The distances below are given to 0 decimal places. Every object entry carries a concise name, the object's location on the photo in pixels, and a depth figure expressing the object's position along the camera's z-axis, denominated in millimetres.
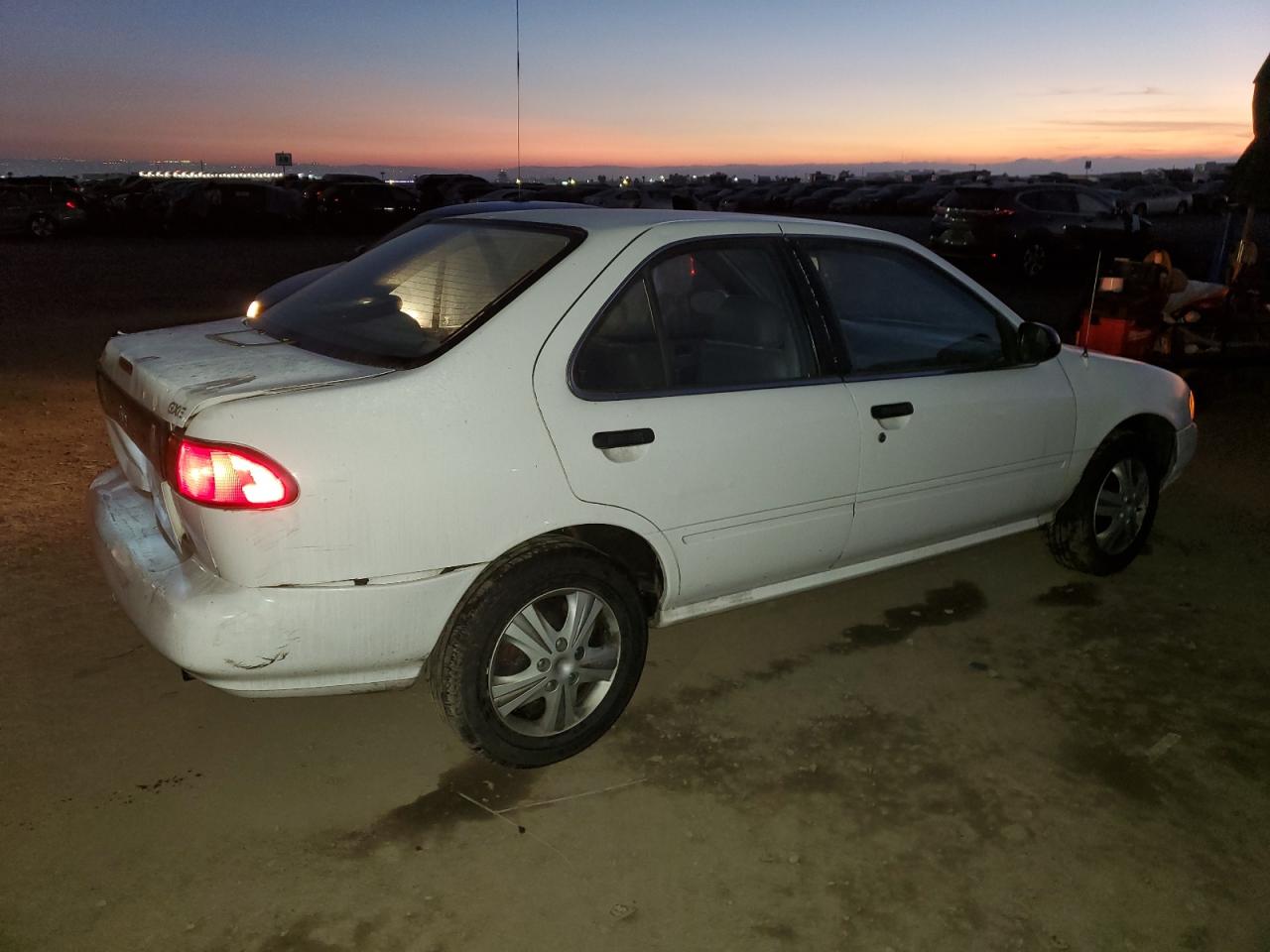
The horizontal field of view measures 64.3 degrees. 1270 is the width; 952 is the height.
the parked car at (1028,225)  17203
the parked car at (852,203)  42656
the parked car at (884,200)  42812
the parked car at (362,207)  27719
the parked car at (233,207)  26375
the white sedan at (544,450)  2629
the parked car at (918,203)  42531
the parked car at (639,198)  28375
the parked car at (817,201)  43875
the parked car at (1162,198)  35750
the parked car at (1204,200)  38812
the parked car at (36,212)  22625
